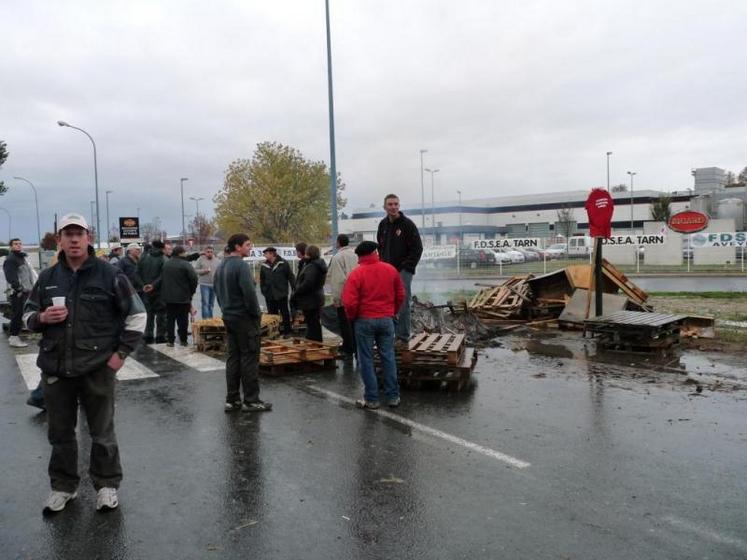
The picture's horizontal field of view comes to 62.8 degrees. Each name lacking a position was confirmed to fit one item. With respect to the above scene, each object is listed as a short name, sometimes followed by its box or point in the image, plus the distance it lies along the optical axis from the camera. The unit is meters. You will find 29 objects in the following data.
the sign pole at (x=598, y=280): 10.98
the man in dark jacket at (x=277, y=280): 11.51
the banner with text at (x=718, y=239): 30.59
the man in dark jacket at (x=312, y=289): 9.70
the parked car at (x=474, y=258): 34.72
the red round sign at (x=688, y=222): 31.77
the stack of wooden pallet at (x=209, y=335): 10.11
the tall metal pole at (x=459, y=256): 33.16
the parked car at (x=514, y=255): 38.86
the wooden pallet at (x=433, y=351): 7.25
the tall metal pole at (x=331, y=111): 16.83
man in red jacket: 6.55
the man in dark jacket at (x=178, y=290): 10.58
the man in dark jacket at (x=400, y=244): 8.40
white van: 36.52
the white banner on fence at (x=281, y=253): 30.08
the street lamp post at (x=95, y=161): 32.38
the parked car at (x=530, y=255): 39.38
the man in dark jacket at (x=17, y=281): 11.16
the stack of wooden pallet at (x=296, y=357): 8.34
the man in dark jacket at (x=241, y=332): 6.52
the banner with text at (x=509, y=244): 34.44
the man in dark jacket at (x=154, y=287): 11.35
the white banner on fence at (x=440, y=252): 32.81
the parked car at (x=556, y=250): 37.16
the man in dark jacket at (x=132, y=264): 11.24
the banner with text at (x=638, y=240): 33.16
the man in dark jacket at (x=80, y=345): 4.02
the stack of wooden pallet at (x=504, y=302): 13.16
